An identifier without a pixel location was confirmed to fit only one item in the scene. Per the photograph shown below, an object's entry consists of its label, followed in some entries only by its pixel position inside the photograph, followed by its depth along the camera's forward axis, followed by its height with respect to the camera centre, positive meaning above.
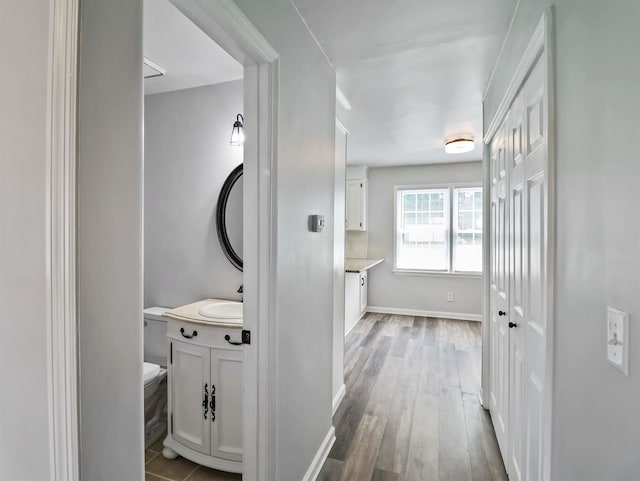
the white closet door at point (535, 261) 1.17 -0.08
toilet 2.16 -0.92
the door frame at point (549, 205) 1.03 +0.11
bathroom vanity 1.82 -0.88
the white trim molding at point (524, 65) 1.12 +0.71
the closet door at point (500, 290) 1.87 -0.32
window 5.07 +0.18
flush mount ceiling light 3.66 +1.08
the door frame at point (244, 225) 0.55 +0.04
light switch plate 0.65 -0.20
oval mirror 2.28 +0.16
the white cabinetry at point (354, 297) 4.40 -0.84
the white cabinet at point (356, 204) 5.34 +0.59
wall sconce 2.16 +0.70
